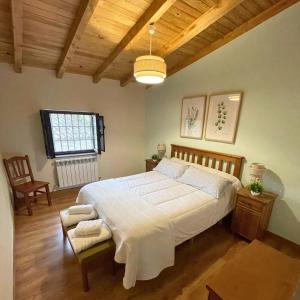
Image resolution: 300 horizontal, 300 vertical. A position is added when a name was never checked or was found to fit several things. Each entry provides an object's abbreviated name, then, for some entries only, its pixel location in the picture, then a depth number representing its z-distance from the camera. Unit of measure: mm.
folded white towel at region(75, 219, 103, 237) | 1687
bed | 1581
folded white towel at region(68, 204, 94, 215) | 2027
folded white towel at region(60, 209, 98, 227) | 1943
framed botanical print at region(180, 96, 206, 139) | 3186
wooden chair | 2781
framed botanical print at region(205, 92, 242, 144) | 2686
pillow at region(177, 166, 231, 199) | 2340
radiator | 3514
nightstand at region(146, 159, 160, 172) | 3922
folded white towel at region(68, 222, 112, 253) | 1590
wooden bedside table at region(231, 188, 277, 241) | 2168
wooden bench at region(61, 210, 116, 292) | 1550
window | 3409
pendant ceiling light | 1741
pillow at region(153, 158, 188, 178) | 2988
